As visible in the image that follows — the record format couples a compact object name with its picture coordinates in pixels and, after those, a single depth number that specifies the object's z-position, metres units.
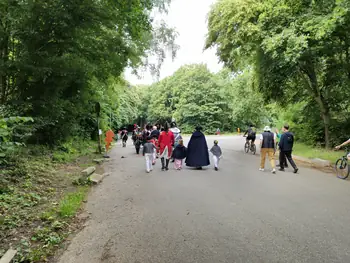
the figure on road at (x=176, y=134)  14.80
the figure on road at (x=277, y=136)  16.02
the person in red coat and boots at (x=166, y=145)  12.03
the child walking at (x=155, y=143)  13.81
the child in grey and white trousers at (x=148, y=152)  11.47
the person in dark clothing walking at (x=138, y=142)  18.91
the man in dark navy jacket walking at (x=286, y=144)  11.03
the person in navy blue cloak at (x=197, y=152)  11.94
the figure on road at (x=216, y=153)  11.77
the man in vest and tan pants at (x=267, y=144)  11.22
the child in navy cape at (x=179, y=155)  11.98
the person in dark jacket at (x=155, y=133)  14.65
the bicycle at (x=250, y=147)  18.46
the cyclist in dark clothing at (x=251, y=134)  17.91
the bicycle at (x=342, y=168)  9.61
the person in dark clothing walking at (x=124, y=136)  24.73
